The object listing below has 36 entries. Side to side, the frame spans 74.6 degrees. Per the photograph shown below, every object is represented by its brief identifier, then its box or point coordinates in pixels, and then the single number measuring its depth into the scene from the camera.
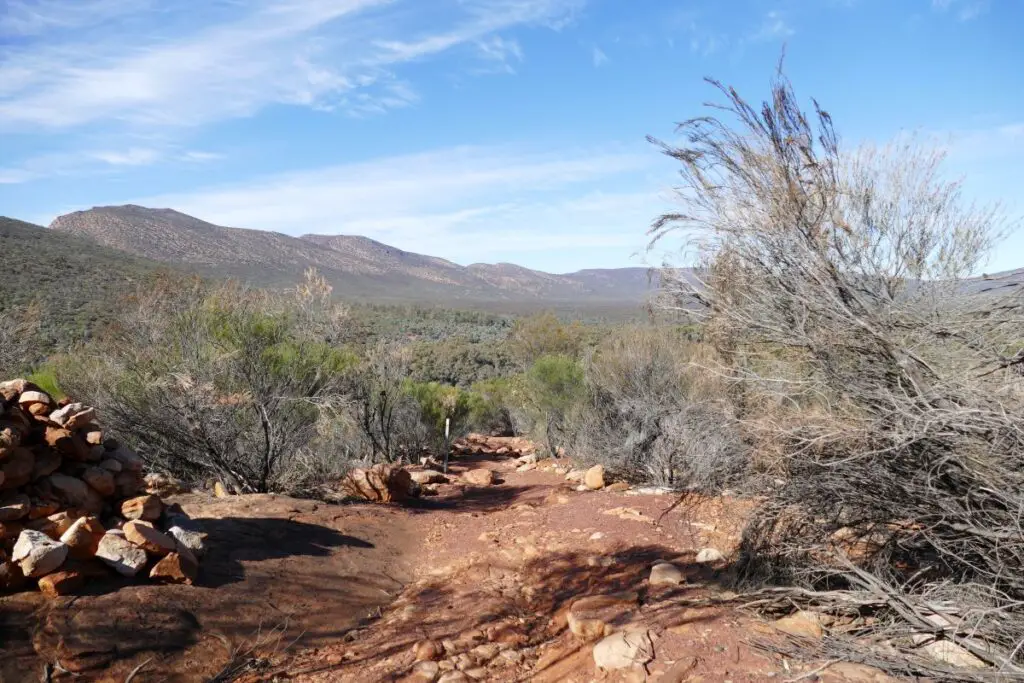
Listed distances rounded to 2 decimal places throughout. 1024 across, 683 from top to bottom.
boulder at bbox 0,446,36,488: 5.45
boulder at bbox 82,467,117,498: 6.14
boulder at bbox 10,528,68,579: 4.84
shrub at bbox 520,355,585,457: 15.29
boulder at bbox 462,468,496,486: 13.19
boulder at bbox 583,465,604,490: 11.10
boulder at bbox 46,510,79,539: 5.32
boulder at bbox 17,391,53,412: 6.14
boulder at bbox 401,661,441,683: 4.70
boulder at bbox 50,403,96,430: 6.19
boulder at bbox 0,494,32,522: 5.10
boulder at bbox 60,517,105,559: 5.19
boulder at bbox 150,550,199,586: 5.52
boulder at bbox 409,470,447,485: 12.66
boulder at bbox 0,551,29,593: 4.73
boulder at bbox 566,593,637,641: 5.12
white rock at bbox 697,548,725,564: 6.35
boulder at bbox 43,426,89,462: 6.09
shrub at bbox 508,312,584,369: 30.25
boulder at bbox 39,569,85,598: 4.85
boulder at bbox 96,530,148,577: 5.36
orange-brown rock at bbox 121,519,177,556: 5.59
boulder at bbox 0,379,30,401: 6.15
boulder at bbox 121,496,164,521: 6.04
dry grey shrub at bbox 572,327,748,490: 9.25
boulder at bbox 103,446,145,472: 6.55
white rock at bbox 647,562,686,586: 5.83
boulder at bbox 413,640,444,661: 5.02
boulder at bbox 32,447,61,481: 5.85
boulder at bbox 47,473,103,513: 5.83
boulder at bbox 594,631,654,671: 4.42
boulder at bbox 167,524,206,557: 6.02
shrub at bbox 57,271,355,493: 9.14
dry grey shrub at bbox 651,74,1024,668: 4.11
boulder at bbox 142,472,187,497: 8.41
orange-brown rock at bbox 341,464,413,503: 10.12
